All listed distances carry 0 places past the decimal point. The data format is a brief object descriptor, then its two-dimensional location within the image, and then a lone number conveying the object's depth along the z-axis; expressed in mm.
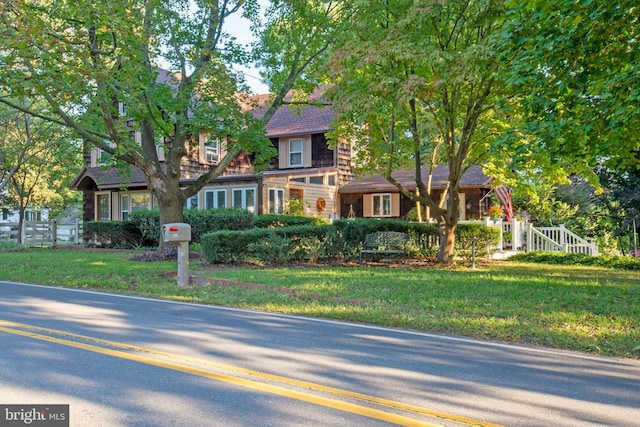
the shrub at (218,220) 22500
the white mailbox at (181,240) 11203
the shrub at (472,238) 18828
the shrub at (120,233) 25397
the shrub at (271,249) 15742
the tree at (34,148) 25234
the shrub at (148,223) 24219
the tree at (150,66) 13352
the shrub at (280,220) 22672
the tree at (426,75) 12359
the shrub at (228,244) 15719
